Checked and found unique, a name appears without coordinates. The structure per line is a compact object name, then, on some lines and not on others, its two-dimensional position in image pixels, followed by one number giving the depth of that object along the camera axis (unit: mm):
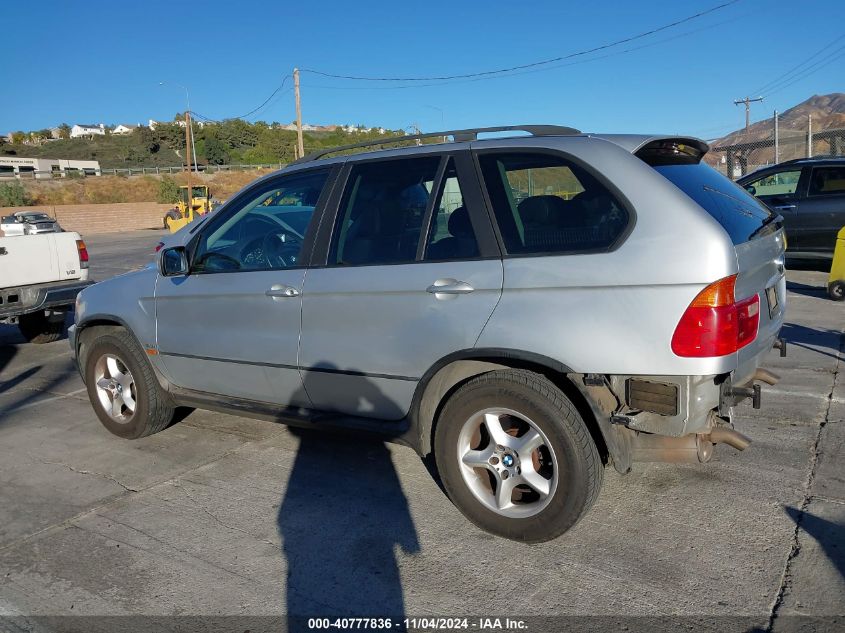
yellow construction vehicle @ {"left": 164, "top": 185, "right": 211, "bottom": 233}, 29656
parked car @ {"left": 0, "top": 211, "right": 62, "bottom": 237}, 9023
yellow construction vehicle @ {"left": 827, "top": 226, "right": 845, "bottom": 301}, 8750
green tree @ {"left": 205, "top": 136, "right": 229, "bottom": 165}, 90375
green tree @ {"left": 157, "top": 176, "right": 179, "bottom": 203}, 52938
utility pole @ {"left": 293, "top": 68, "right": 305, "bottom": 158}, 38156
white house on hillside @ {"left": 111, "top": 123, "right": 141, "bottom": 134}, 145112
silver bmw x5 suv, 3068
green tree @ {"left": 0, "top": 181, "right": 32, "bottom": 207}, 45906
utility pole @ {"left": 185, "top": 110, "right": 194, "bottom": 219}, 54244
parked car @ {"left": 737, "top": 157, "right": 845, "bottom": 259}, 10688
